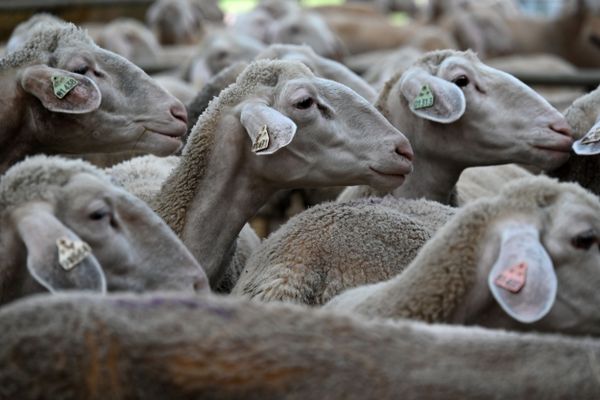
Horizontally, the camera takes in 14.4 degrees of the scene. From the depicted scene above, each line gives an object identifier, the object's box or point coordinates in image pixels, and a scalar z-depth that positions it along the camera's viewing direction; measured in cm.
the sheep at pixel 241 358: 524
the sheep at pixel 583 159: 914
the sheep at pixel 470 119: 902
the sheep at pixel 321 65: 1089
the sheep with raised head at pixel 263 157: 840
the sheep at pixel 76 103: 843
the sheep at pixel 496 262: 636
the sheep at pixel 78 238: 617
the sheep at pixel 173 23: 2641
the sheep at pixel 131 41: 2007
